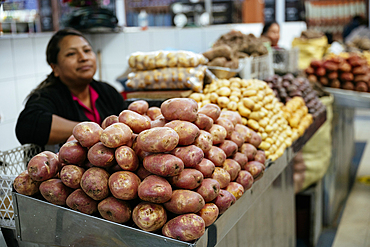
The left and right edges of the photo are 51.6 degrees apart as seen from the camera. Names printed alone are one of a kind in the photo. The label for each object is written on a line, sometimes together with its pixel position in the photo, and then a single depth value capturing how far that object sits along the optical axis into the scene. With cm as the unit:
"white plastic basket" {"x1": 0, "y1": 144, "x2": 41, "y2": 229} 142
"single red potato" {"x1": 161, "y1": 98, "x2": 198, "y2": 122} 134
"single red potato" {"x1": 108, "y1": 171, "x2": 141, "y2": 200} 112
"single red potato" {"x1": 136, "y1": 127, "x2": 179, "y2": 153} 113
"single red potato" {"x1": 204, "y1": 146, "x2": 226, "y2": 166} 137
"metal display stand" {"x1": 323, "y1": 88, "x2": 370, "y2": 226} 363
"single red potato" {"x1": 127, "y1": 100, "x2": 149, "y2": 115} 154
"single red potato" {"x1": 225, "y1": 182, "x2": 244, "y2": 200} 139
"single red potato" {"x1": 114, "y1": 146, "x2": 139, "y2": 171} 115
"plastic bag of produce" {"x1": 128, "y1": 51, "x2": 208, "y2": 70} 230
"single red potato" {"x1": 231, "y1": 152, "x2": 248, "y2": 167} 154
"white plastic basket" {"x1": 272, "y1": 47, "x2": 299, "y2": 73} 396
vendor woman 213
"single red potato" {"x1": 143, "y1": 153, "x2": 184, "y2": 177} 112
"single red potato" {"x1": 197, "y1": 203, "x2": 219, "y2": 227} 118
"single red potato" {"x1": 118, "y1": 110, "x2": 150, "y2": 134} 128
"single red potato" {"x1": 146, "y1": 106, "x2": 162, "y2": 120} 158
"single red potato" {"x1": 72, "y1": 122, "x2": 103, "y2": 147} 122
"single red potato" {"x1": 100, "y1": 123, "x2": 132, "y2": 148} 116
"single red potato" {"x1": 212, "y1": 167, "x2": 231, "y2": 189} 134
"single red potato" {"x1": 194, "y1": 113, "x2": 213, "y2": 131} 140
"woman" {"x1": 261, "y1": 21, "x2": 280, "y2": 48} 532
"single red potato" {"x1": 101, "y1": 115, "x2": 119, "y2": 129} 135
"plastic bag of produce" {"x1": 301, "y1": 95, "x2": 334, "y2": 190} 329
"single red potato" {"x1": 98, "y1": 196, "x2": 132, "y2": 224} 115
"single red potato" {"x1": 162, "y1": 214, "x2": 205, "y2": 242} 110
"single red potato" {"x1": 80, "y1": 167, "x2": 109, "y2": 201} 115
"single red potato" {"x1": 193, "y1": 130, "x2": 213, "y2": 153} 130
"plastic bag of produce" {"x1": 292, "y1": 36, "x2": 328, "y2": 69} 522
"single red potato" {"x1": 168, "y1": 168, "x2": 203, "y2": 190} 118
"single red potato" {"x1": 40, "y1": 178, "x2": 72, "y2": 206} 123
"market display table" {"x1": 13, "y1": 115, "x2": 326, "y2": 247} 113
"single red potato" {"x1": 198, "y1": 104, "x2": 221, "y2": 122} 152
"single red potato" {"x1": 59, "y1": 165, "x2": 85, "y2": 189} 120
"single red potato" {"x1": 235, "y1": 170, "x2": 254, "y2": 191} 147
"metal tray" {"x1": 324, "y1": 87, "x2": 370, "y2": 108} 353
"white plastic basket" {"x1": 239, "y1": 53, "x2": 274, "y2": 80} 278
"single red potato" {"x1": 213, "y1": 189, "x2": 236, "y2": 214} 128
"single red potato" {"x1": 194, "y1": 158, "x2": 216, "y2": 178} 127
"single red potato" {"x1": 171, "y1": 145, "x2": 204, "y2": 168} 120
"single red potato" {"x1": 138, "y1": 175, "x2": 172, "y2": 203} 109
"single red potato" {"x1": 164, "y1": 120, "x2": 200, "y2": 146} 123
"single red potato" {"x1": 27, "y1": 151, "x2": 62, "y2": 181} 124
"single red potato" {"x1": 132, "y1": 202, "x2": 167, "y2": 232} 109
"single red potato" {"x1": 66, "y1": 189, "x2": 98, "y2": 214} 119
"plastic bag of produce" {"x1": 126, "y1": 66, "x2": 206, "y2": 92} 227
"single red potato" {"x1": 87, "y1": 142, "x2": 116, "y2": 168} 117
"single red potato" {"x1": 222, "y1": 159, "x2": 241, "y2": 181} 142
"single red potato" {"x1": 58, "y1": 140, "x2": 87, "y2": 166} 123
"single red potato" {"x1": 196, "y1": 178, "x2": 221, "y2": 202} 122
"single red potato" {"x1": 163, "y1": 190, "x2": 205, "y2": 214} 113
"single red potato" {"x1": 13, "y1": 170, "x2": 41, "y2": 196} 127
